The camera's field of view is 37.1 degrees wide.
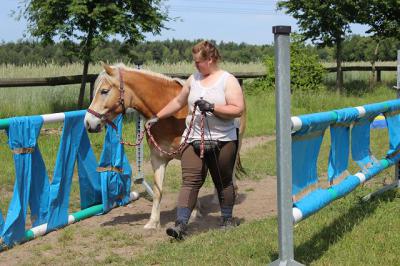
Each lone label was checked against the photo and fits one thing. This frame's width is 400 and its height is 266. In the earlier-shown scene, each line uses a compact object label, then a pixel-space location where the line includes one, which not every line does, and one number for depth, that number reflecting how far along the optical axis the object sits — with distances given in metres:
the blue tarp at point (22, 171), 5.81
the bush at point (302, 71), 21.19
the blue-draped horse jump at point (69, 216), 5.73
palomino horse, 6.28
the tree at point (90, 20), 13.35
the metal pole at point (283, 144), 3.73
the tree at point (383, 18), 21.91
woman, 5.55
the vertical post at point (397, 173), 7.19
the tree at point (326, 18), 20.88
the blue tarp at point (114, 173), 7.34
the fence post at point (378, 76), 26.33
